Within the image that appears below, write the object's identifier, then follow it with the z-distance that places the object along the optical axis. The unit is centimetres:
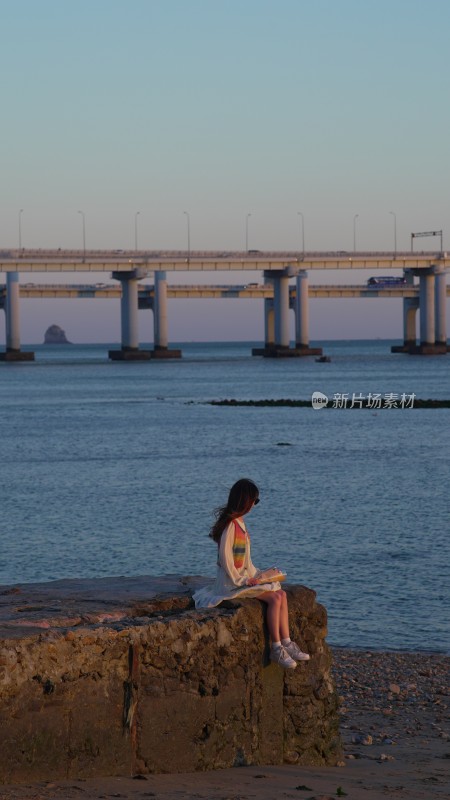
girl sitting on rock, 1449
